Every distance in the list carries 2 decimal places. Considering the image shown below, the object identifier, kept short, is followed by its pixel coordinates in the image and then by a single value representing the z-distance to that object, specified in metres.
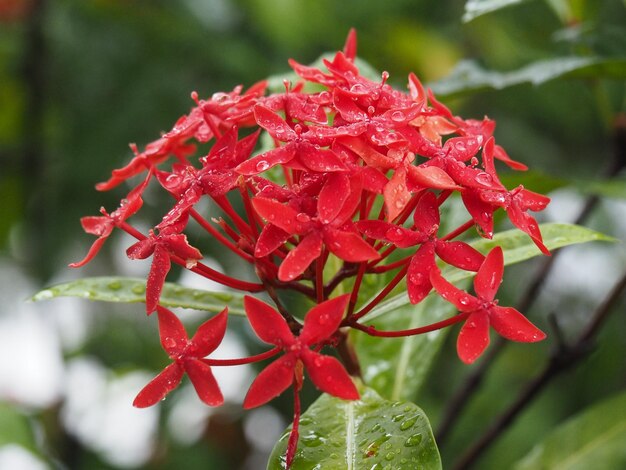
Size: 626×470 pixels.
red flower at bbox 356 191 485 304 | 0.31
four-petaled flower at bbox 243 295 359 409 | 0.29
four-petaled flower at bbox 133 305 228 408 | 0.30
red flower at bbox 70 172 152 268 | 0.33
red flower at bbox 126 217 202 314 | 0.31
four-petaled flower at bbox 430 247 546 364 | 0.31
